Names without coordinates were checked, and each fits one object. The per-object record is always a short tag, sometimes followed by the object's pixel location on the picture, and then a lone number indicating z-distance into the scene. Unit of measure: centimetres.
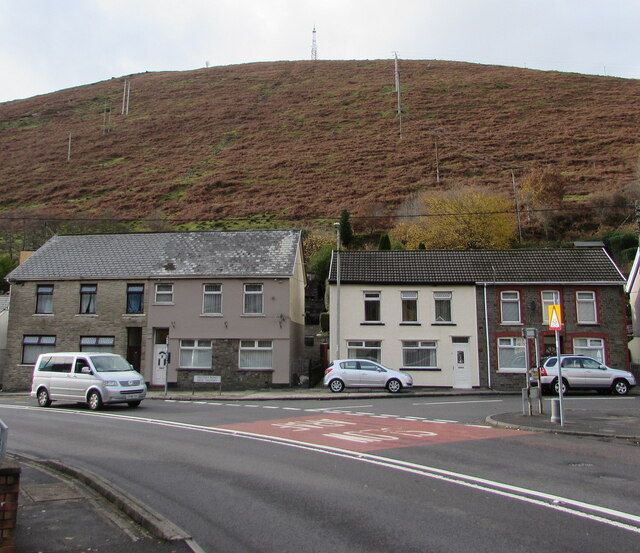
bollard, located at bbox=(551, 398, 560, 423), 1495
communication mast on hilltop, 14712
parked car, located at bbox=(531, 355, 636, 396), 2483
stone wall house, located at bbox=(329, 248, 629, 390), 2900
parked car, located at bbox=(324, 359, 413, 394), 2619
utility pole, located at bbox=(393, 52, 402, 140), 9364
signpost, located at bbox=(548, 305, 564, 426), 1480
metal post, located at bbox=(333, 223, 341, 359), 2967
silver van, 1978
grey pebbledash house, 3012
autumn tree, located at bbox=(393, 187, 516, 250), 4581
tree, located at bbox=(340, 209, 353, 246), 5303
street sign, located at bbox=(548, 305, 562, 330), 1497
